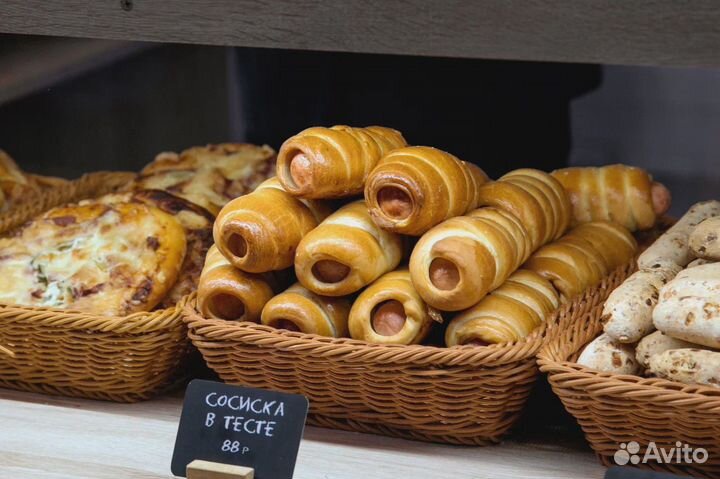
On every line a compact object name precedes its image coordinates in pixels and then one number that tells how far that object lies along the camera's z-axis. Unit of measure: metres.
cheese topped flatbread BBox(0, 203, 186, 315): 1.64
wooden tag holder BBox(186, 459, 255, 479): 1.41
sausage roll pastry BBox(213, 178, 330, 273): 1.56
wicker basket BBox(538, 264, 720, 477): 1.42
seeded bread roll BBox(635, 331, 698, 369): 1.47
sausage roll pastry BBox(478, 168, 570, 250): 1.62
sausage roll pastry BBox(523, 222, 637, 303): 1.61
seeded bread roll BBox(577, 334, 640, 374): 1.49
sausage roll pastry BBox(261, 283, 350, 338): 1.56
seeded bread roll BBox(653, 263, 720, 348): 1.44
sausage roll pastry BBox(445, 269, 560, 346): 1.52
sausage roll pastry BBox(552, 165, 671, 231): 1.74
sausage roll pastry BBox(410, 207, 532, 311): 1.51
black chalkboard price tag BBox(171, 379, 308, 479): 1.42
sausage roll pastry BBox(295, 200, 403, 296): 1.54
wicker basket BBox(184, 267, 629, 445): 1.51
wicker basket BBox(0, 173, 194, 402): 1.59
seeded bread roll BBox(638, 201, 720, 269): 1.59
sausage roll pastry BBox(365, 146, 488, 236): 1.53
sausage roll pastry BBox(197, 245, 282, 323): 1.58
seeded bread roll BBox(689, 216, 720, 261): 1.52
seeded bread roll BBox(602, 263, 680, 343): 1.49
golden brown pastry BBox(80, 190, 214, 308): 1.69
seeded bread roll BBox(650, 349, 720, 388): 1.43
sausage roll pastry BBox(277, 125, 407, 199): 1.56
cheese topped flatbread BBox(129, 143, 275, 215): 1.82
